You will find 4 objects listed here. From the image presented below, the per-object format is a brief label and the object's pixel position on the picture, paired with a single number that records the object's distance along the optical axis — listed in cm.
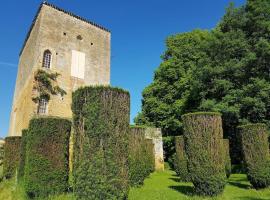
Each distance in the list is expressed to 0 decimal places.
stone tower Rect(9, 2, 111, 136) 2202
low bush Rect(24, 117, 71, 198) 900
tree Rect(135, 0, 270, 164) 1758
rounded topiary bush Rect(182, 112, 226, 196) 910
